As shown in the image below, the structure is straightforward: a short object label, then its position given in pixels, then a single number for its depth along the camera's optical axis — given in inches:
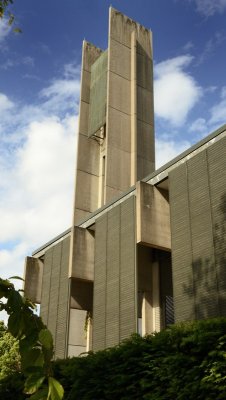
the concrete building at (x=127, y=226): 669.3
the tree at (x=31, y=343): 82.8
